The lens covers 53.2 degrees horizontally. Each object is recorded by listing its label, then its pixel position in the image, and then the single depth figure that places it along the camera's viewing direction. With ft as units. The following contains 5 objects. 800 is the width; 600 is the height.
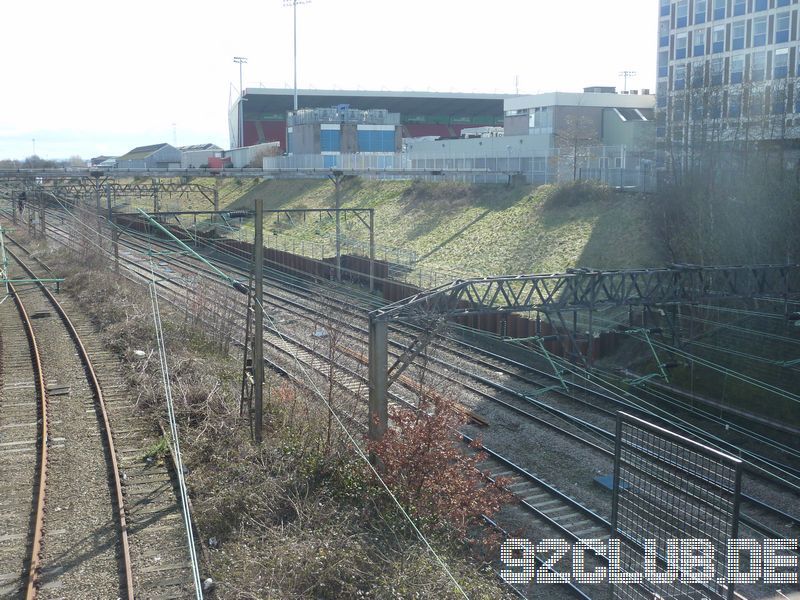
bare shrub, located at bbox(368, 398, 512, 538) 37.42
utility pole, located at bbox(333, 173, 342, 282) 102.21
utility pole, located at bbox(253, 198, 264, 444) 40.36
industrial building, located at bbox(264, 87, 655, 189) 122.42
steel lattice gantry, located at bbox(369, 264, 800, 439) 42.91
